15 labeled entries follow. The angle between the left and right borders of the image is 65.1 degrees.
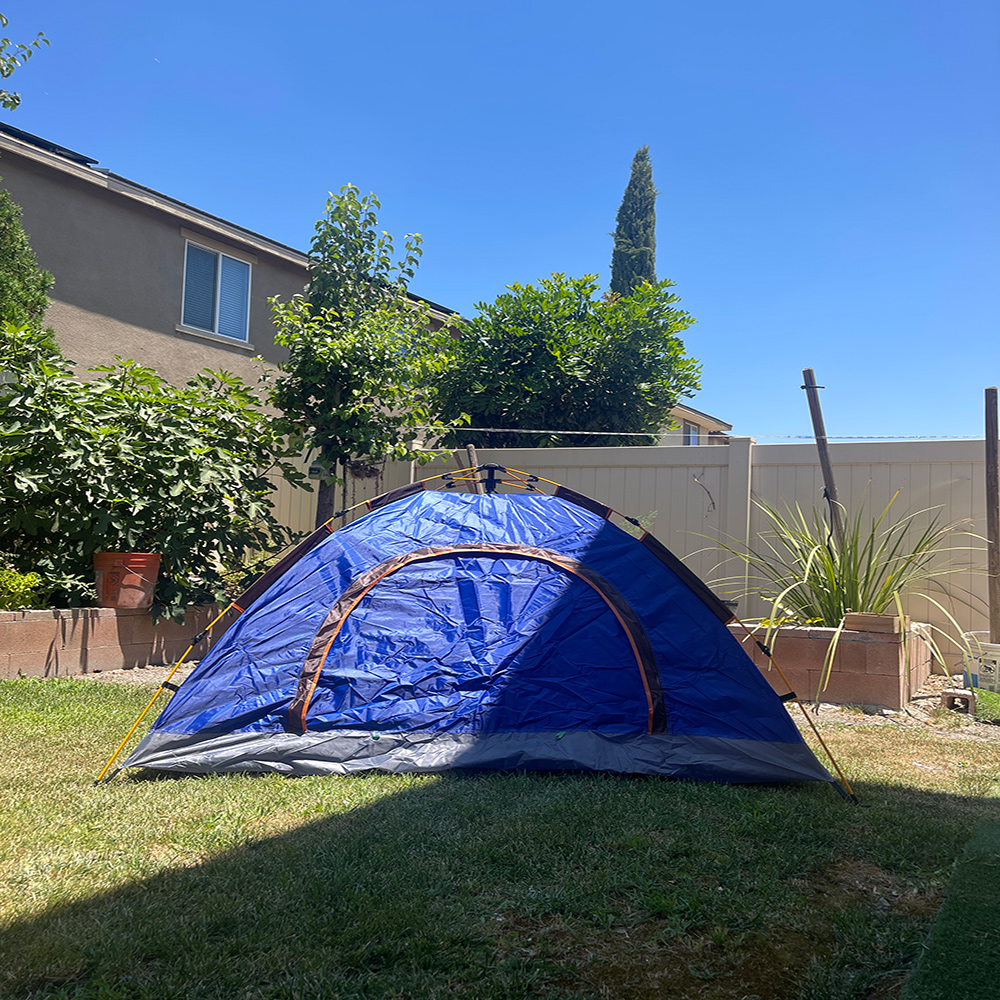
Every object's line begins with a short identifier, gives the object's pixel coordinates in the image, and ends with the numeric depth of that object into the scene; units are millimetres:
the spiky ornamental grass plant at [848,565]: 5098
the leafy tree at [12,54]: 6188
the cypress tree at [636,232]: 19844
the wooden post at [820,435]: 5484
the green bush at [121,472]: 5234
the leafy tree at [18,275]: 6891
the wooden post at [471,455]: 5289
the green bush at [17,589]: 4949
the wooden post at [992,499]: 5051
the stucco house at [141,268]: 8523
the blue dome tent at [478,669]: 3369
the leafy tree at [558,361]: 8820
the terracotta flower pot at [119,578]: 5414
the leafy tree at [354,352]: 6930
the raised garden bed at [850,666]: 4703
